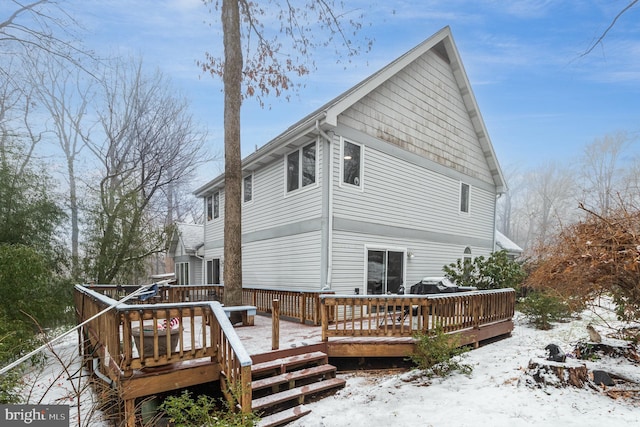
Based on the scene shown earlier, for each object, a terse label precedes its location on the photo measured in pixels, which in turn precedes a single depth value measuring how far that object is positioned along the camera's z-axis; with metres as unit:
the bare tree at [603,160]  23.23
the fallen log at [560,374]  4.30
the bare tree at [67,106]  14.10
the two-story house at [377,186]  8.10
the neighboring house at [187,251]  17.33
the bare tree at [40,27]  6.44
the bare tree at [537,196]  28.98
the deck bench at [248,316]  6.76
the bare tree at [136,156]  12.67
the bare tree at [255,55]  7.48
